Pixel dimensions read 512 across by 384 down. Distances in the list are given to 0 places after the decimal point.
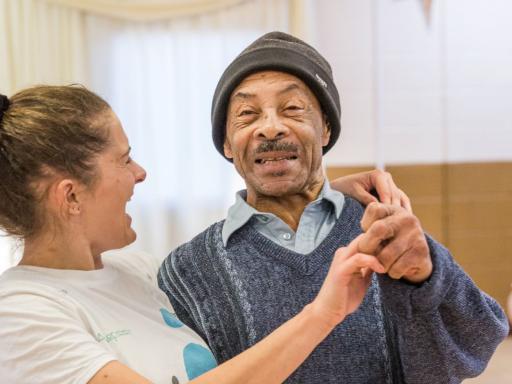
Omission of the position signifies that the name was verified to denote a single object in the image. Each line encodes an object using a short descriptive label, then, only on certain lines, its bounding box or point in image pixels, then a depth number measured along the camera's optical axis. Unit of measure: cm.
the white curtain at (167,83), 373
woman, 99
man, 113
